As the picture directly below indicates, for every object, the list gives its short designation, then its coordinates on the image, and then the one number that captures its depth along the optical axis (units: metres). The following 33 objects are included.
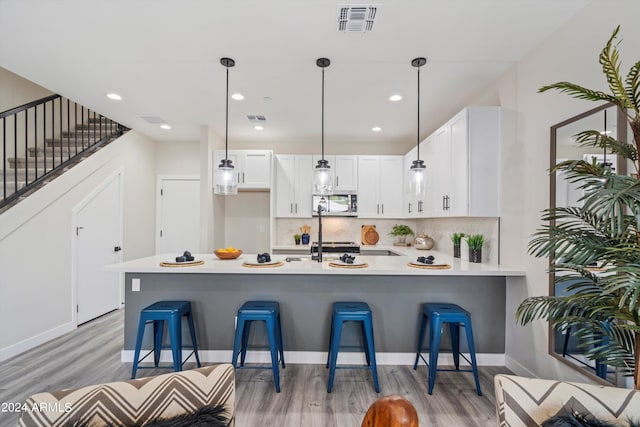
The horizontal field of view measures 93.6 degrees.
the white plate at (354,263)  2.75
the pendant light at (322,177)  2.86
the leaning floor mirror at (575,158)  1.76
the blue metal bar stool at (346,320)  2.41
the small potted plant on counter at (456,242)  3.48
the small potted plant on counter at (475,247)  3.08
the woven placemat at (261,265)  2.69
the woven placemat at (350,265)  2.68
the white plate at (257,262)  2.77
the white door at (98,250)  3.86
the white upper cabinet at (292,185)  5.03
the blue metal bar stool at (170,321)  2.48
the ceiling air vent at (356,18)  2.01
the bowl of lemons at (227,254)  3.11
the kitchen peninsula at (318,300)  2.89
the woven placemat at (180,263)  2.69
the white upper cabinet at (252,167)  4.85
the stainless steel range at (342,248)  4.80
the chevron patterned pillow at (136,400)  0.99
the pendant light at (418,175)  2.67
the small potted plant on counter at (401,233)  5.05
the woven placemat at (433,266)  2.64
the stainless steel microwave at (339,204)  5.01
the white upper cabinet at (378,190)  5.07
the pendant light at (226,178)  2.85
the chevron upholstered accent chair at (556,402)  1.14
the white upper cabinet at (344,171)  5.03
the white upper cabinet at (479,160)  2.90
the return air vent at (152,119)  4.11
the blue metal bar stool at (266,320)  2.41
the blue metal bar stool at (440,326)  2.42
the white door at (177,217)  5.36
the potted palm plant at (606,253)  1.10
